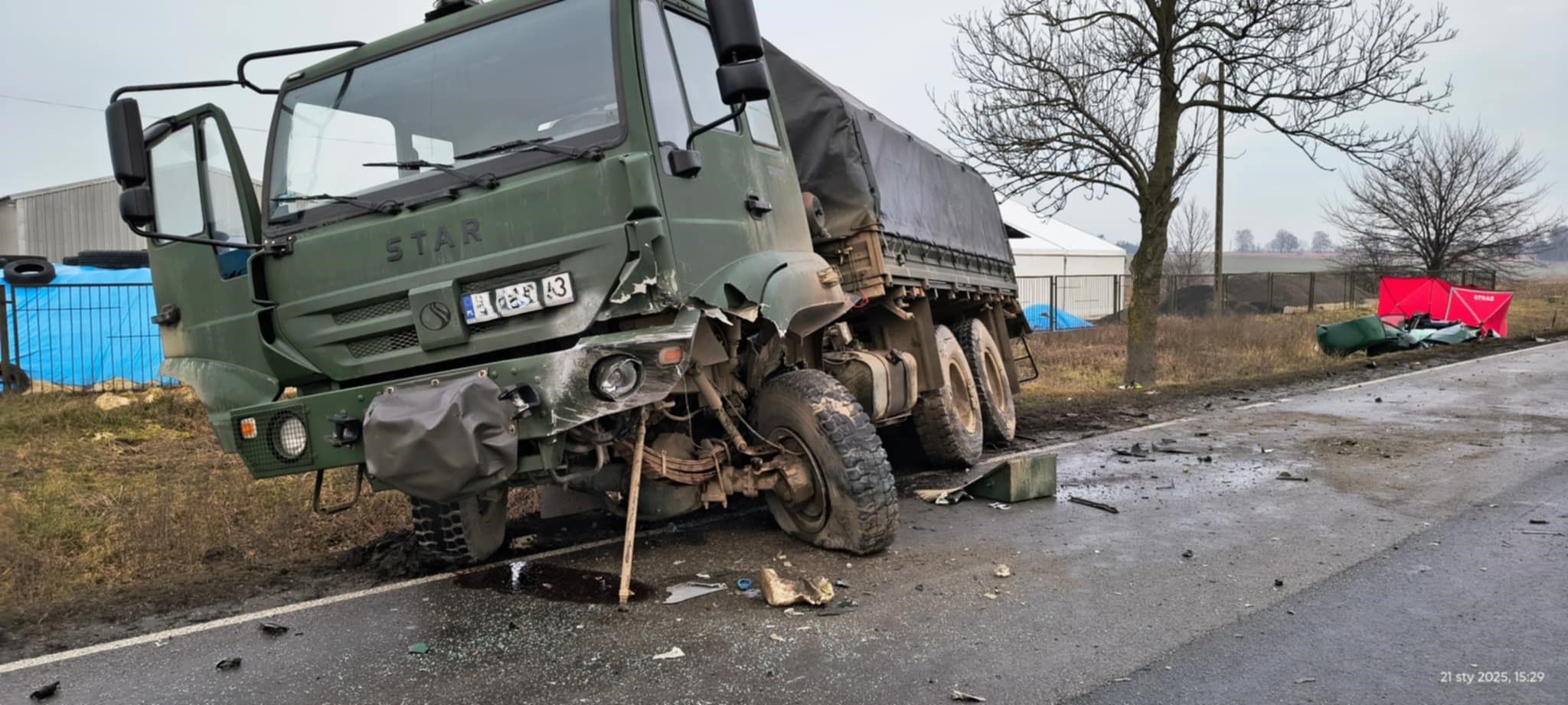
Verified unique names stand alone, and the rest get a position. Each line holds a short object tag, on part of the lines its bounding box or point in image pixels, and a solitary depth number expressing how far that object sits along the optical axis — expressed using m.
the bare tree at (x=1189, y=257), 46.47
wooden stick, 4.53
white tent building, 30.44
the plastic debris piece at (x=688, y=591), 4.63
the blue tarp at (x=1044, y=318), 26.91
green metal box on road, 6.66
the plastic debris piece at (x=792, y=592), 4.43
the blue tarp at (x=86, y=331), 12.16
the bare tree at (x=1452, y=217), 34.81
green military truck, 4.23
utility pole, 29.20
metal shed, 23.66
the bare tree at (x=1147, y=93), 14.54
